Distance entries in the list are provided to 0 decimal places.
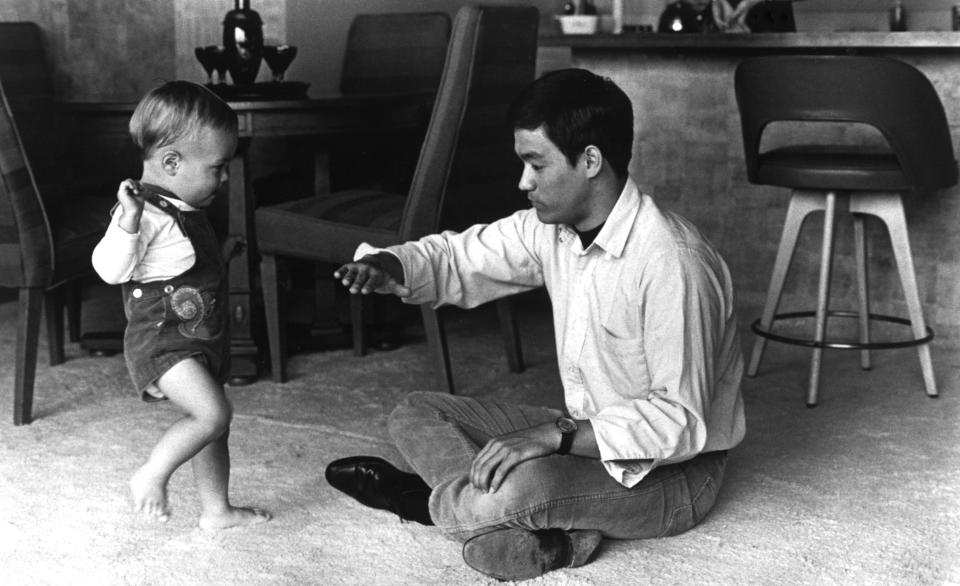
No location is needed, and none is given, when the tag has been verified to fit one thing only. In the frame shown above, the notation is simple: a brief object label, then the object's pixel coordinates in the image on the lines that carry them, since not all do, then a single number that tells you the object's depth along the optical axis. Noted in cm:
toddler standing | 209
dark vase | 360
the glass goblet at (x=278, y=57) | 376
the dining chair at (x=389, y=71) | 439
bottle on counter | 451
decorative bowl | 445
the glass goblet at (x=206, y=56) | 362
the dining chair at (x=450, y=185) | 304
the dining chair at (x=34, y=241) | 291
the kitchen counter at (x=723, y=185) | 381
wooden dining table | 321
